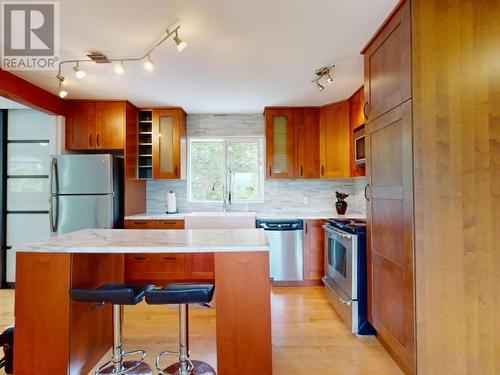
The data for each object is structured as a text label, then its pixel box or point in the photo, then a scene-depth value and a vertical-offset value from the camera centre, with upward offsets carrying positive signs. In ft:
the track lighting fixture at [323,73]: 9.07 +3.89
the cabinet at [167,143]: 13.32 +2.31
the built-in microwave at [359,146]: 10.46 +1.72
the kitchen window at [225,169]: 14.53 +1.21
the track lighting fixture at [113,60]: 7.18 +3.88
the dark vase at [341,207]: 13.15 -0.66
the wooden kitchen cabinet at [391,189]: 5.77 +0.08
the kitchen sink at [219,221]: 12.30 -1.20
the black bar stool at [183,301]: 5.43 -2.03
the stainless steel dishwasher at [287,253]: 12.12 -2.54
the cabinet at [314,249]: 12.17 -2.39
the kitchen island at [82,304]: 5.64 -2.14
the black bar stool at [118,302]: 5.43 -2.08
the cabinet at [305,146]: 13.38 +2.15
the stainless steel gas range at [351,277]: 8.21 -2.56
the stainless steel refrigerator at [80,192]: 11.28 +0.06
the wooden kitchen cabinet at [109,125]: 12.35 +2.93
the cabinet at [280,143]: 13.37 +2.32
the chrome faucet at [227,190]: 14.23 +0.14
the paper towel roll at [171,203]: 13.83 -0.48
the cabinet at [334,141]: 12.50 +2.31
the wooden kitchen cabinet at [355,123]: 10.87 +2.78
